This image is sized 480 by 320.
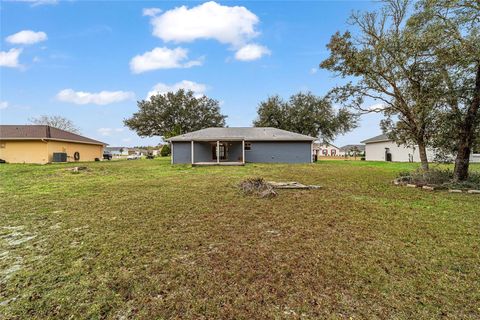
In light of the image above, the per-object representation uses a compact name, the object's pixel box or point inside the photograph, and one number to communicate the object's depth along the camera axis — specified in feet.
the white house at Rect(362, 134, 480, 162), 81.25
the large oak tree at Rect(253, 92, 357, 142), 96.07
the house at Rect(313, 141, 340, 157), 189.86
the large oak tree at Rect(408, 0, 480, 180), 24.66
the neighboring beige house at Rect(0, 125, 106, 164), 63.26
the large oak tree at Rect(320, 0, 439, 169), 27.35
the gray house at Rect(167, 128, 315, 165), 64.08
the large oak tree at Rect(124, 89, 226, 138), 107.76
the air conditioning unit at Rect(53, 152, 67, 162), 65.46
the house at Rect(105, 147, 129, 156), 271.51
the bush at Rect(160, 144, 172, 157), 108.47
